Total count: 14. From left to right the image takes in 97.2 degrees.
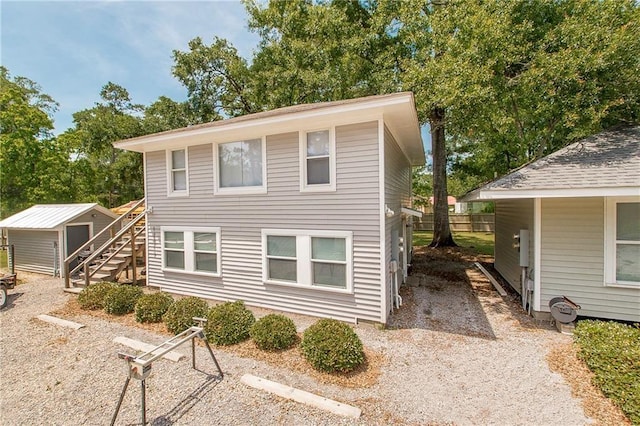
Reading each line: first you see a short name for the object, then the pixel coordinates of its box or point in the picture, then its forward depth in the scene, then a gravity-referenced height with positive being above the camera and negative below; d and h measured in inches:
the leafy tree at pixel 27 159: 757.3 +137.2
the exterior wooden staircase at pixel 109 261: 358.0 -71.6
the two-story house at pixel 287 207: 239.9 -0.8
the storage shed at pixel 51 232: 446.9 -39.5
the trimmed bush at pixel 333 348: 174.9 -90.6
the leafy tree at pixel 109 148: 954.1 +217.8
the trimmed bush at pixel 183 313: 232.8 -89.3
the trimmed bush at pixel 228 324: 216.5 -92.1
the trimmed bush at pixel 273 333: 202.8 -92.7
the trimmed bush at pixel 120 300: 279.3 -93.0
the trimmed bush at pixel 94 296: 293.6 -93.0
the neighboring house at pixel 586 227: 217.2 -19.0
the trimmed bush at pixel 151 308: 258.2 -93.0
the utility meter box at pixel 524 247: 269.9 -41.4
